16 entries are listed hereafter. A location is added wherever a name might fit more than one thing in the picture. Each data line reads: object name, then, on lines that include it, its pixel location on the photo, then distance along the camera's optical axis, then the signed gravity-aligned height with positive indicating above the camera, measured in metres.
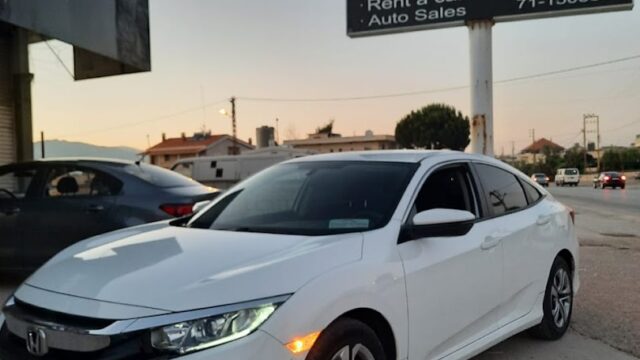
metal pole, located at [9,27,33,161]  14.30 +1.49
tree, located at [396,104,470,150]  56.31 +2.28
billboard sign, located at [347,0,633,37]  15.74 +3.75
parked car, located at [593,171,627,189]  47.47 -2.49
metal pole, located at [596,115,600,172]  99.31 +0.69
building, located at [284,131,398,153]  70.25 +1.43
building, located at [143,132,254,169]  69.44 +1.16
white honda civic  2.52 -0.59
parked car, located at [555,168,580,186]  59.41 -2.71
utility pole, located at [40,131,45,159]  21.75 +0.64
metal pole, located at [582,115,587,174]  103.75 +3.00
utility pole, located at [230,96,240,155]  55.88 +3.85
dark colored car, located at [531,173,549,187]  56.28 -2.76
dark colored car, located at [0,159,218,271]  6.45 -0.48
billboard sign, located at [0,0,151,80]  9.18 +2.22
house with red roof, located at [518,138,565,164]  116.00 -0.04
